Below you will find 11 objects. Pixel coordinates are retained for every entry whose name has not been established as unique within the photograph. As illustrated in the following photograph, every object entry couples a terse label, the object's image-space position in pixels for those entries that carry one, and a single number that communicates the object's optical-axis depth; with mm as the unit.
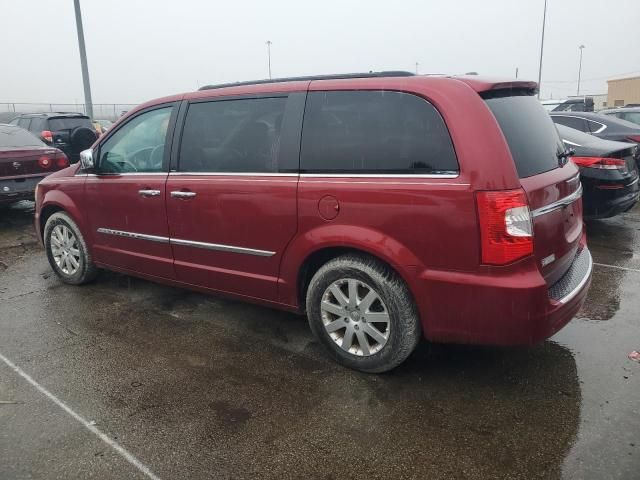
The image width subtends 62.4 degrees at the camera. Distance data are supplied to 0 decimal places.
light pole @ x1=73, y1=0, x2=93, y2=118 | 14117
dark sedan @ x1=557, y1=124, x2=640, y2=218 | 6105
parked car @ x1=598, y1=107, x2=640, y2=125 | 11648
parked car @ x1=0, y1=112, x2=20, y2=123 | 26566
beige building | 47719
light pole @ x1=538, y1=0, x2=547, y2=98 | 33819
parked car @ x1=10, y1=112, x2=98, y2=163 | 12016
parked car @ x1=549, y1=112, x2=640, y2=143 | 8406
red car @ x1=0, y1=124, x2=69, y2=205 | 7359
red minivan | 2689
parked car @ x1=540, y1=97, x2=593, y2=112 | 18105
